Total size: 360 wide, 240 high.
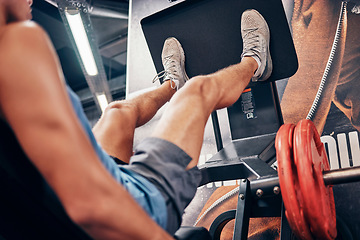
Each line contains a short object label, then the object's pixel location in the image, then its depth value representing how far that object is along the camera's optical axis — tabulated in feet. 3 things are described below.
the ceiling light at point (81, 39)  8.22
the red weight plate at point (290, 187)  3.20
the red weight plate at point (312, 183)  3.15
